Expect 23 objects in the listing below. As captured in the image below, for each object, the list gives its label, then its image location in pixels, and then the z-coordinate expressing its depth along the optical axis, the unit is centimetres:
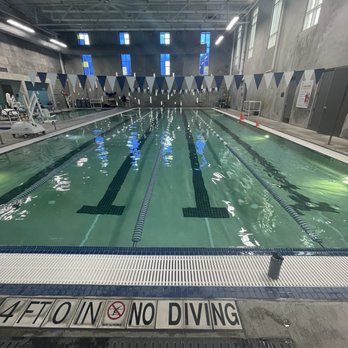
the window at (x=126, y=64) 1826
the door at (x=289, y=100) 872
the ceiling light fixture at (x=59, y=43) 1513
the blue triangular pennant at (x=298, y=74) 658
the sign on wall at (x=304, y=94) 755
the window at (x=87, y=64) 1811
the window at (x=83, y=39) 1764
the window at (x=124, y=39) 1776
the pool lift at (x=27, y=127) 606
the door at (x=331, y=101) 580
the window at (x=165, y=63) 1832
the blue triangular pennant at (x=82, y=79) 811
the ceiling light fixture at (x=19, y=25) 1071
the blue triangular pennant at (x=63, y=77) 796
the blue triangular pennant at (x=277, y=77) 727
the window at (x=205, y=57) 1788
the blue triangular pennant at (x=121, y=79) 910
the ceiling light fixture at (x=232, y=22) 980
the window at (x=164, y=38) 1791
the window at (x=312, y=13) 719
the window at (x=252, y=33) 1272
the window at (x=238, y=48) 1580
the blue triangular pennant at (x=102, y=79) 812
